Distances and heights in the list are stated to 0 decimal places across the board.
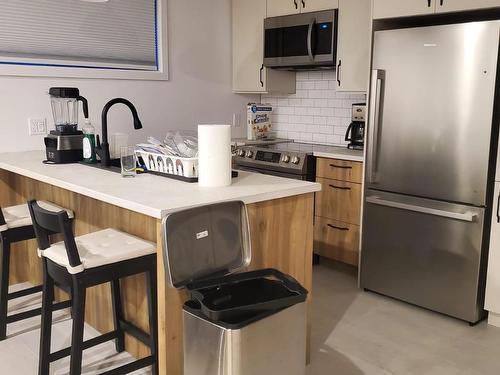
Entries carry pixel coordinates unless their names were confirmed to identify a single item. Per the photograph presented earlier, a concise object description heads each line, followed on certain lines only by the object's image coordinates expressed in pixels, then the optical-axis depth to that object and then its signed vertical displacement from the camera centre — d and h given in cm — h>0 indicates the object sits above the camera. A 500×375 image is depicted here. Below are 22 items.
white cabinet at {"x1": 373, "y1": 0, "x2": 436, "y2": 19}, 303 +59
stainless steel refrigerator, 283 -33
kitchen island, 202 -53
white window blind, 338 +49
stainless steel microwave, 394 +51
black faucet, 266 -21
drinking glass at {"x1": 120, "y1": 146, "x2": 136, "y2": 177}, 259 -32
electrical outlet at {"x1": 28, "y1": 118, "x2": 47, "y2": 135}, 351 -16
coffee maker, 395 -18
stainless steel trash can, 175 -73
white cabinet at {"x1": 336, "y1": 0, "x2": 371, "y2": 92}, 372 +44
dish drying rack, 242 -30
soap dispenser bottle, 293 -24
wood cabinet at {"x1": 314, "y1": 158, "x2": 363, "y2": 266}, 371 -77
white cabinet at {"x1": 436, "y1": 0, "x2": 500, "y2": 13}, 278 +56
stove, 387 -44
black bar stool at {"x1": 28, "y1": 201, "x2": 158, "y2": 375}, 200 -66
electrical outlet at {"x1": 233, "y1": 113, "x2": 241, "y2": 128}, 486 -15
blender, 297 -22
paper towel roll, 221 -22
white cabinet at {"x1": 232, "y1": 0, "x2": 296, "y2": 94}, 445 +42
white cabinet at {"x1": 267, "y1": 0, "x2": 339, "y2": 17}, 392 +78
